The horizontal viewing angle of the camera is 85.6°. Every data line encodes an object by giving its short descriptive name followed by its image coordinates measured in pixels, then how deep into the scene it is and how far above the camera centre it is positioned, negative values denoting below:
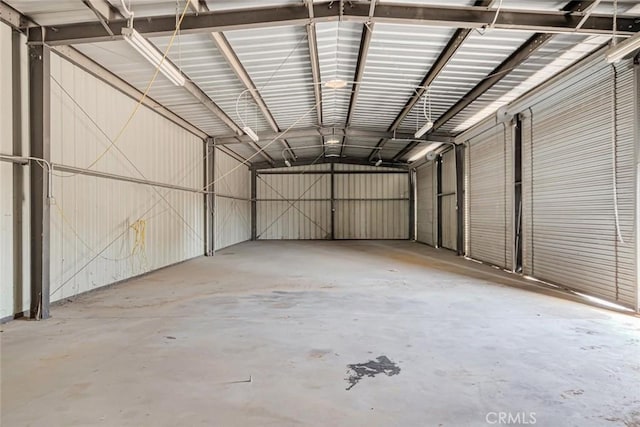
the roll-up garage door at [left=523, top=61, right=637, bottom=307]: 4.69 +0.46
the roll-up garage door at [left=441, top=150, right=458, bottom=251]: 11.58 +0.45
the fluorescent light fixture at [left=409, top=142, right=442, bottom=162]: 12.59 +2.57
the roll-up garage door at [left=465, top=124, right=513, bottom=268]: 7.89 +0.47
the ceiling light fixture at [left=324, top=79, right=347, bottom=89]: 7.07 +2.73
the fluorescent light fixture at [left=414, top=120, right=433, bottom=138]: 7.45 +1.98
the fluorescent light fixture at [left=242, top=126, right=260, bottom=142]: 7.70 +1.93
